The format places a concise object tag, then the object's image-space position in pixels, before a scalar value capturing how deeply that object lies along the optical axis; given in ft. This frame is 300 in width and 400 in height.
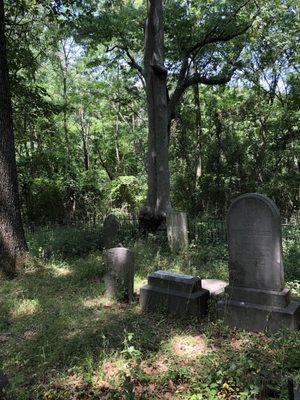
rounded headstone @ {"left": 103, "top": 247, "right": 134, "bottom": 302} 20.75
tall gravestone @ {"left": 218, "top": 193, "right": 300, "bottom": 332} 16.02
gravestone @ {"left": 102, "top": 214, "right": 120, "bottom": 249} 31.89
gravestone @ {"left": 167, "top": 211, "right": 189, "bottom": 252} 32.35
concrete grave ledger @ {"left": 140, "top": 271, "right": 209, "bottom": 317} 17.87
